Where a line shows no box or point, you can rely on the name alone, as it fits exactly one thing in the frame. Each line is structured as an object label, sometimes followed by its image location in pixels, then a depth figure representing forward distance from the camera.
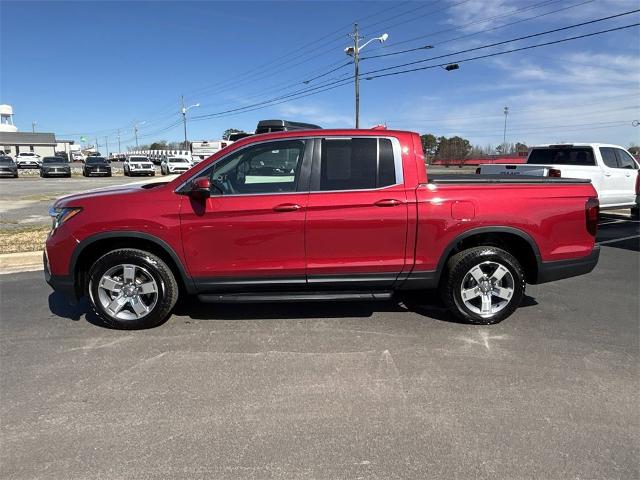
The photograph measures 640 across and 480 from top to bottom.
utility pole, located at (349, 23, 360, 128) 30.86
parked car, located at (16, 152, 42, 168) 46.91
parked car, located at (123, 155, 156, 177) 36.94
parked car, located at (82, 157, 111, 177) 34.28
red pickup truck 4.18
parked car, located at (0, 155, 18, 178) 31.69
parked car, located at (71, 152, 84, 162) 92.54
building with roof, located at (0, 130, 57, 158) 92.38
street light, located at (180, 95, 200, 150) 61.71
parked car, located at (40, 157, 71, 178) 32.75
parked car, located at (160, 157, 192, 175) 40.22
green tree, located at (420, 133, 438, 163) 94.50
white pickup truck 10.38
